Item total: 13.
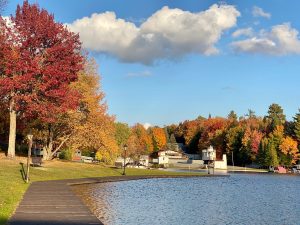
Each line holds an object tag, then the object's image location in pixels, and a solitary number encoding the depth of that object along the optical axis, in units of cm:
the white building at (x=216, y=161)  12885
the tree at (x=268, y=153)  12169
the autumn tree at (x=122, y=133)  12535
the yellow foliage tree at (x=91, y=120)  5474
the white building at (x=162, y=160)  14370
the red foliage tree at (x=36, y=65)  4209
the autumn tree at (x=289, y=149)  12306
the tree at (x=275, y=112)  17054
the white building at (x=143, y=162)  11856
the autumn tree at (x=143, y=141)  17400
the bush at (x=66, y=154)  7111
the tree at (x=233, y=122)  16498
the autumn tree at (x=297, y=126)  12525
